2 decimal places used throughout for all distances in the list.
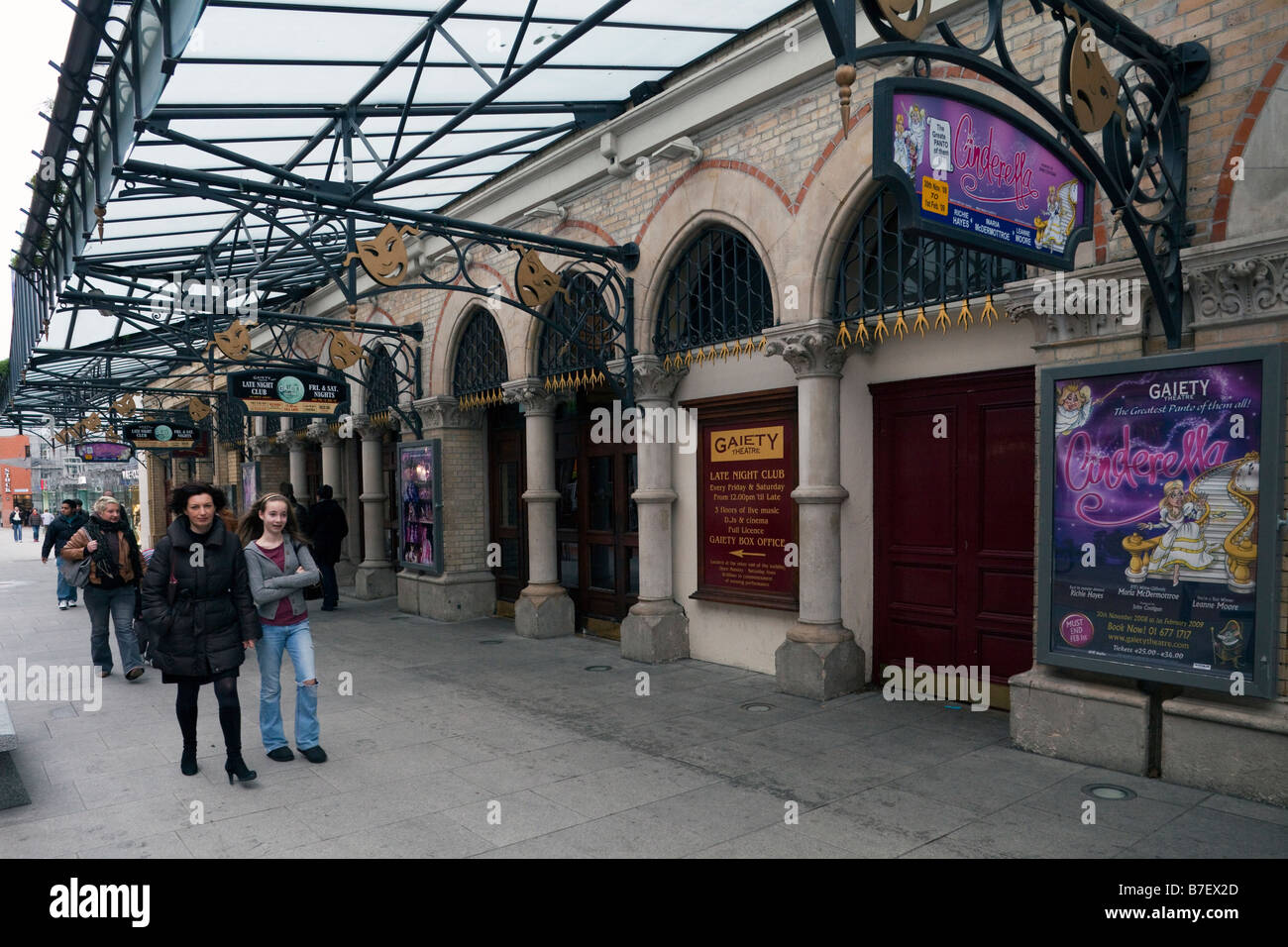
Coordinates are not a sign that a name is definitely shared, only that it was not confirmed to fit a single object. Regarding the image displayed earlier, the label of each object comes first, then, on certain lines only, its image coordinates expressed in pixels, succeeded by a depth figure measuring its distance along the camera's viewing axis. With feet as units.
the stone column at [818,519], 23.79
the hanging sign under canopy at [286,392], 39.83
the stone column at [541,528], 34.83
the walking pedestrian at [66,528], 44.14
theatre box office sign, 26.45
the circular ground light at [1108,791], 15.97
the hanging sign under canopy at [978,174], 12.54
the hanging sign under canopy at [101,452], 88.28
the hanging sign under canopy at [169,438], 69.10
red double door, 21.40
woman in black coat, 17.02
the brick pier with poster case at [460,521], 40.37
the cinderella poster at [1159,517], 15.58
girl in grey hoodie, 18.30
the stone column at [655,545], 29.22
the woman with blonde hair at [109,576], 26.86
